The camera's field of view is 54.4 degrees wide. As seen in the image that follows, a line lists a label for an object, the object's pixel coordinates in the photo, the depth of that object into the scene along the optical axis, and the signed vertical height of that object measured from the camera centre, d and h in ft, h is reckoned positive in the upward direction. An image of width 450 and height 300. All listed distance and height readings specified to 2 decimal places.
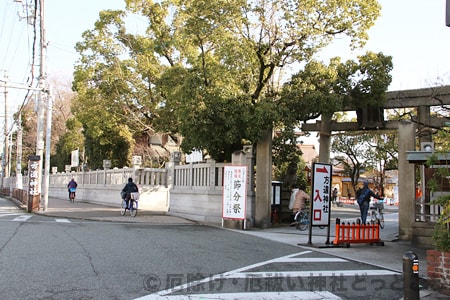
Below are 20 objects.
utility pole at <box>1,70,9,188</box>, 143.64 +11.39
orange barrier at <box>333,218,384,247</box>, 39.88 -5.44
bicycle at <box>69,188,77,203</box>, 100.99 -5.31
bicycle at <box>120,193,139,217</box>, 64.39 -4.71
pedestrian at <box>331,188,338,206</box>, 130.78 -6.36
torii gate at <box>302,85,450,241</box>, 46.91 +6.03
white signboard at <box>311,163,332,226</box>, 40.37 -1.78
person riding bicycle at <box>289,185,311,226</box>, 55.31 -3.21
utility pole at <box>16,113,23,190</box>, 129.54 +4.33
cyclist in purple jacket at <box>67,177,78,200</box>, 100.63 -3.41
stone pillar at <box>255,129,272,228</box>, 55.52 -0.74
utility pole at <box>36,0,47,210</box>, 73.20 +15.52
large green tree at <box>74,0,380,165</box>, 51.08 +13.57
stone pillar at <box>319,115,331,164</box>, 60.85 +5.22
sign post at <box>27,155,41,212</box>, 71.67 -1.89
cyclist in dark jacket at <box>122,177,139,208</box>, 65.05 -2.67
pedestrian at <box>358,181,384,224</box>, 56.03 -3.22
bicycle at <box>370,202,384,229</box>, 60.34 -4.96
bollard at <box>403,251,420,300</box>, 19.30 -4.44
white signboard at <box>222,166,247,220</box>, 52.37 -2.19
